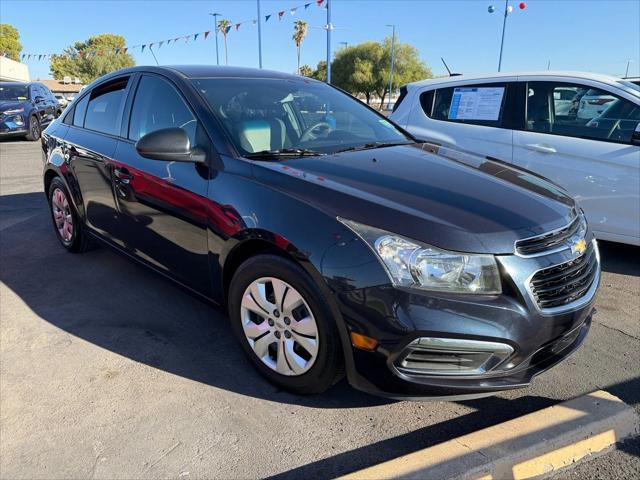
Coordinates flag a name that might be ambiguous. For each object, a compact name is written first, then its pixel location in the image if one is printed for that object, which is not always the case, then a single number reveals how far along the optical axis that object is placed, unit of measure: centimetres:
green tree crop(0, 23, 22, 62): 7169
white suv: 418
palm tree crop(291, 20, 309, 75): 5928
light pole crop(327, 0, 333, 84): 1906
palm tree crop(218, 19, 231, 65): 2428
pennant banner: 1895
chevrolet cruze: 198
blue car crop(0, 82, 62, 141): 1320
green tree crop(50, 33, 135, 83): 6047
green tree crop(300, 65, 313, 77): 6317
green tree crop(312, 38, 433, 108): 5178
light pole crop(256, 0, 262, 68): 3002
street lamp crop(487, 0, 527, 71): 1686
